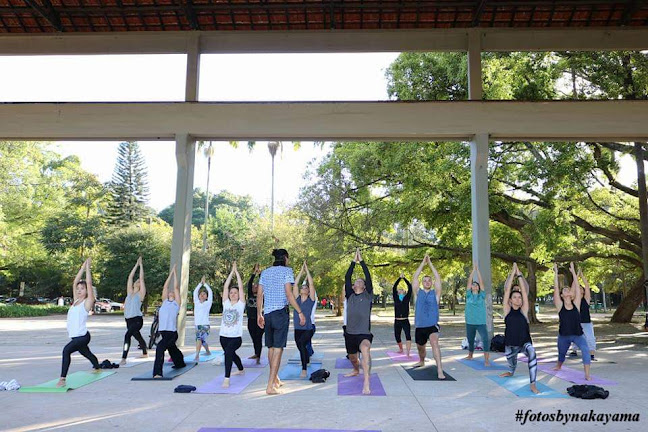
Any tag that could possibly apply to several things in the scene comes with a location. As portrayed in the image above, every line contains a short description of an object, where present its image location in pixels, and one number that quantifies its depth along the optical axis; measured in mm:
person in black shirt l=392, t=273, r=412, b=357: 9922
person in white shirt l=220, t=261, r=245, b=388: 6829
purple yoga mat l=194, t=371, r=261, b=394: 6324
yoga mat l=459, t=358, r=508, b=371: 8250
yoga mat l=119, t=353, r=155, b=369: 8589
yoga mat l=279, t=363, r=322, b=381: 7469
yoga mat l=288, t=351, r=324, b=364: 9148
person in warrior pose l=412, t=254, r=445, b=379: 7395
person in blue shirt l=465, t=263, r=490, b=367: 8953
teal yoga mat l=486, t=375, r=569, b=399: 6062
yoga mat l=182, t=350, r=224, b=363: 9156
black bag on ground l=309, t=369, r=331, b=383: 7016
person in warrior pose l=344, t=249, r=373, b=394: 6348
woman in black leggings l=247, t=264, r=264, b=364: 9094
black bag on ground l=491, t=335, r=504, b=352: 10383
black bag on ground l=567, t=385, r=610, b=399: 5832
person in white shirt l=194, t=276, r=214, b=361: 8828
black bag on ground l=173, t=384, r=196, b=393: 6234
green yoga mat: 6344
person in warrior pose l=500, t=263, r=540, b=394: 6371
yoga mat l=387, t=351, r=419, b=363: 9188
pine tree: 45009
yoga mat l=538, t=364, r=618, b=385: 6985
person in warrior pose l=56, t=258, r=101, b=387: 6676
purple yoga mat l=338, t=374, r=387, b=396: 6199
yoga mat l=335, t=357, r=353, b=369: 8461
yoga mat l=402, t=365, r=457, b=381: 7273
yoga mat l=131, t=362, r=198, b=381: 7218
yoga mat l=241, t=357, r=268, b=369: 8648
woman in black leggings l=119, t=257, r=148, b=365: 8826
